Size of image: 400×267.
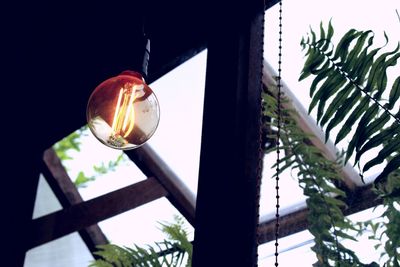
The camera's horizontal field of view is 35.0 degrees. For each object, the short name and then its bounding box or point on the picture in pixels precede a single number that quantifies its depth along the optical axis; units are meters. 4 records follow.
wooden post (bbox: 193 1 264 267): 1.71
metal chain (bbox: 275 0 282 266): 1.53
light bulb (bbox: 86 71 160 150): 1.78
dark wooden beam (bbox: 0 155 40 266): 3.18
